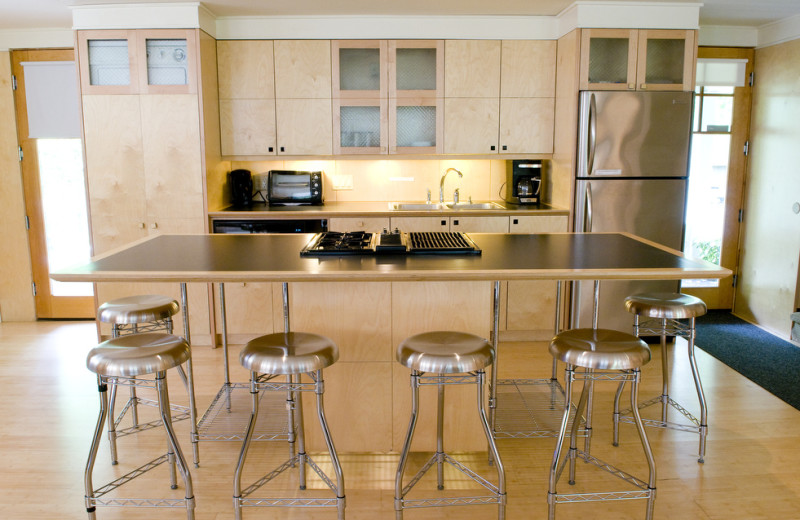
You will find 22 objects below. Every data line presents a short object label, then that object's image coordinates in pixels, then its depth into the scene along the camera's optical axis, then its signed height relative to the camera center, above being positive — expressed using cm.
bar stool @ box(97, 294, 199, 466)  302 -72
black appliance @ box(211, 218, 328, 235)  463 -42
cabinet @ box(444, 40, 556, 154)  476 +53
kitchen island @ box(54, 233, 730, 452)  254 -57
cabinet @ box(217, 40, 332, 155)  473 +51
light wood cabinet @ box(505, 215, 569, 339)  469 -97
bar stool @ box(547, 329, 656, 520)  230 -70
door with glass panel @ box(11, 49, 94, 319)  514 -6
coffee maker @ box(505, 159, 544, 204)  504 -10
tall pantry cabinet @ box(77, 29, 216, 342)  441 +20
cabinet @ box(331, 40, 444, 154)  473 +52
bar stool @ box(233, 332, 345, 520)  229 -71
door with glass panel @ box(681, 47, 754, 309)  518 +3
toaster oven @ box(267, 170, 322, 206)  503 -17
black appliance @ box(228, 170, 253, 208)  504 -16
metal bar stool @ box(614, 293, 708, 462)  301 -69
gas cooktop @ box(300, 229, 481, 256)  271 -34
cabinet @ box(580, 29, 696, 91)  441 +74
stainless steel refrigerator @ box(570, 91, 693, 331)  444 -1
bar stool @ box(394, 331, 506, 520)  223 -69
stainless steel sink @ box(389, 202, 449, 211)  503 -31
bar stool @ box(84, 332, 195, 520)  228 -71
